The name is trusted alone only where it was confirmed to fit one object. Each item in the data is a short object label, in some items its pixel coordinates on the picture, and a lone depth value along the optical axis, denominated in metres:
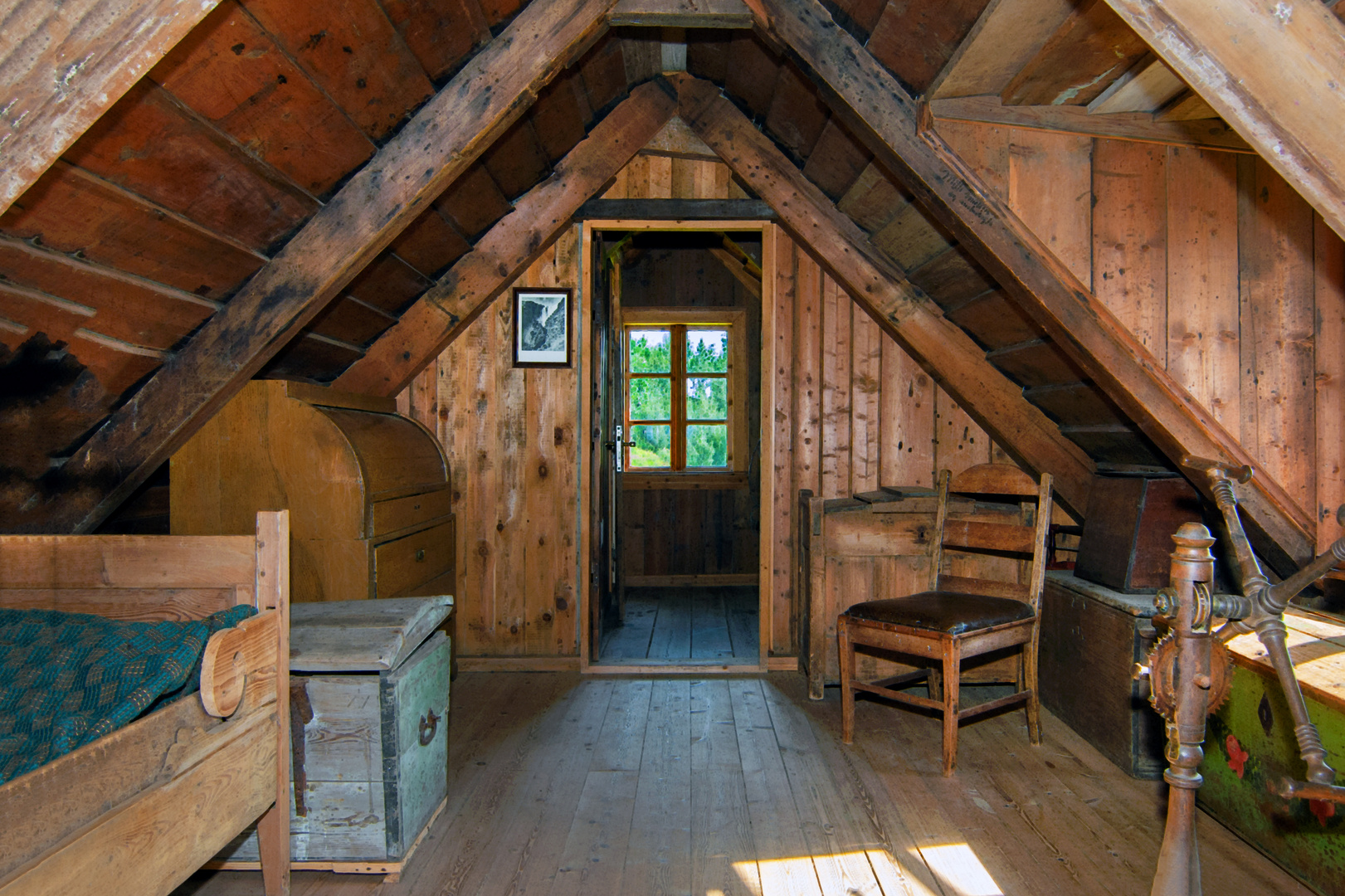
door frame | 3.30
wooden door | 3.40
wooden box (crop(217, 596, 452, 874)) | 1.67
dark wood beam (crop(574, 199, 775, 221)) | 3.29
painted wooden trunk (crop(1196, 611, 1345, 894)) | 1.59
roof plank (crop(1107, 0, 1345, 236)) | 1.13
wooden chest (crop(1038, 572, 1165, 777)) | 2.22
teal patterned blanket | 1.09
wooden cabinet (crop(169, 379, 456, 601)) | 2.37
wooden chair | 2.27
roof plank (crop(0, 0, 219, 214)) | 1.21
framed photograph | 3.33
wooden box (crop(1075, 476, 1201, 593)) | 2.36
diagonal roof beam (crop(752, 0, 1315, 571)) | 1.99
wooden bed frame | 0.99
